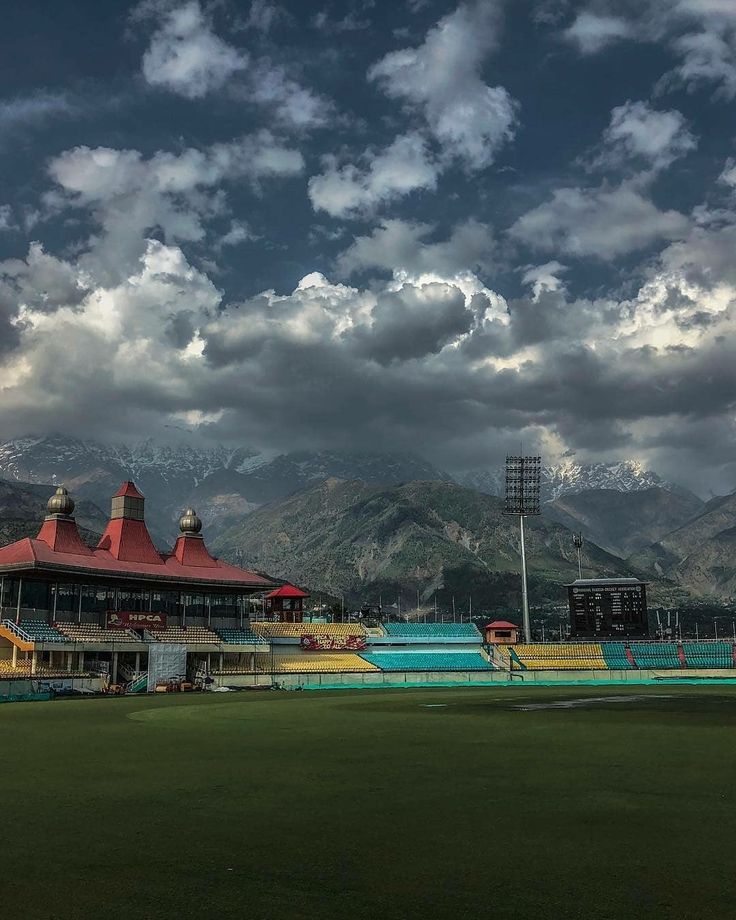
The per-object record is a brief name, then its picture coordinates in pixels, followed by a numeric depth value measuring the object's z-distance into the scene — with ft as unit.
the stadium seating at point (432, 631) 382.01
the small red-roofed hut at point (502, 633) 380.37
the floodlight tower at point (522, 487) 405.59
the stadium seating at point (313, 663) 313.73
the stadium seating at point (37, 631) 250.12
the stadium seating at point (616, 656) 331.80
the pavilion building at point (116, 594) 264.31
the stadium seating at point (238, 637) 319.68
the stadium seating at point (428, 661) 325.83
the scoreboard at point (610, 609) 396.16
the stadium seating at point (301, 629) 352.42
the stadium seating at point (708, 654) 326.85
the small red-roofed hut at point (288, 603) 379.14
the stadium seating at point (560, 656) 331.16
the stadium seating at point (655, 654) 341.33
